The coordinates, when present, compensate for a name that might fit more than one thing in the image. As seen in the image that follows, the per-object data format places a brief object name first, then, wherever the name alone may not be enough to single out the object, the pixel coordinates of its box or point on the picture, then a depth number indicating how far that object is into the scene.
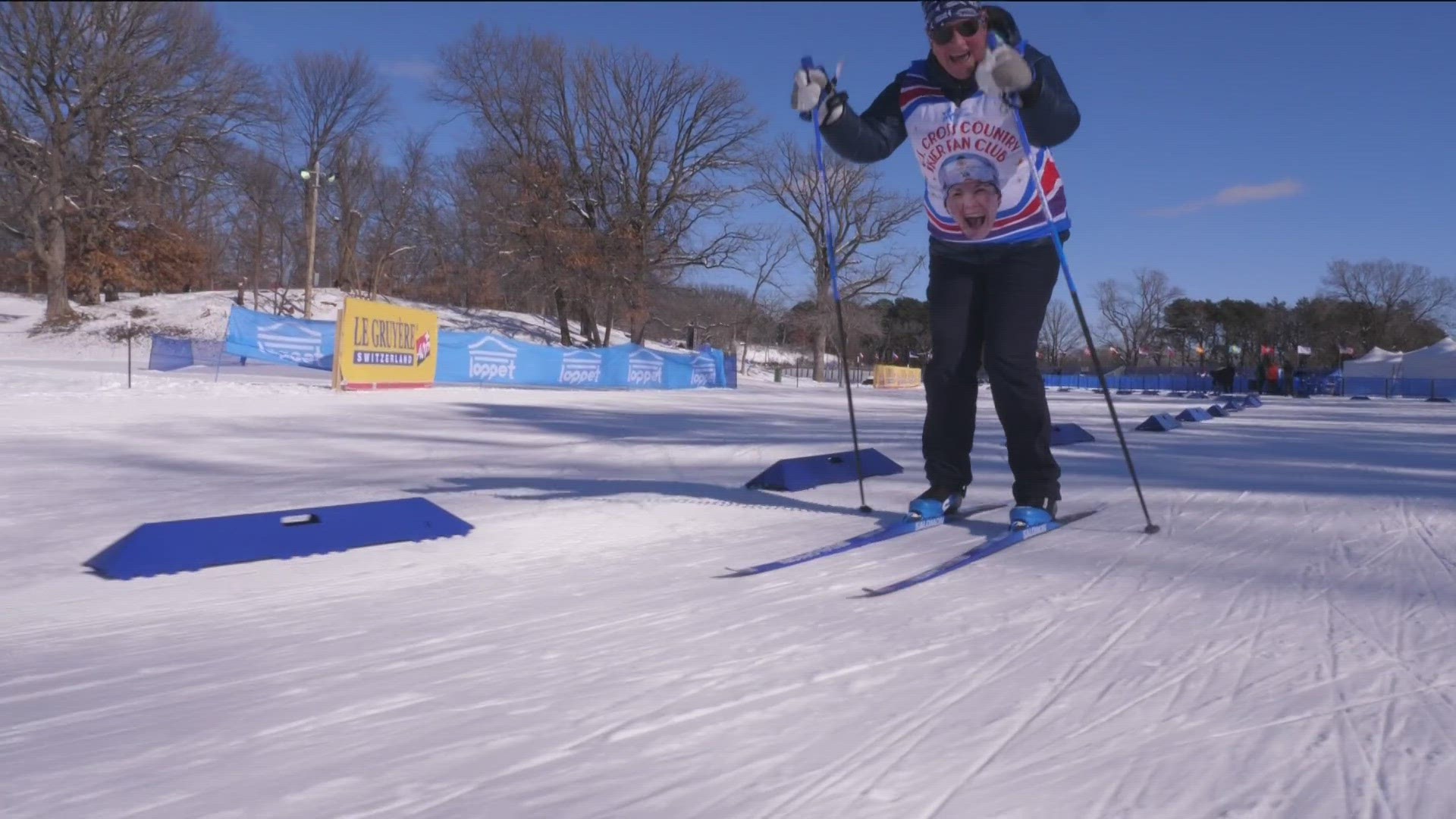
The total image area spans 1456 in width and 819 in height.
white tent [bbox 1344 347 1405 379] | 44.66
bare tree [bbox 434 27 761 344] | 36.00
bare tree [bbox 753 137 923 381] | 40.19
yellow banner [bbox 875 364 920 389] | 41.53
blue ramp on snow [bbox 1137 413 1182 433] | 10.58
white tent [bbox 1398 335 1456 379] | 42.62
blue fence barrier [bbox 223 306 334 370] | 15.39
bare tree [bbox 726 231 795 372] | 44.41
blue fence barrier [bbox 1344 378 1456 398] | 40.75
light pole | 24.06
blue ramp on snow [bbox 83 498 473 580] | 2.94
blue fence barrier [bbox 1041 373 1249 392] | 46.31
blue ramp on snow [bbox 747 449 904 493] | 4.91
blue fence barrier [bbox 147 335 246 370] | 17.27
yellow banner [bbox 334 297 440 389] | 16.45
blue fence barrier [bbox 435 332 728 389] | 20.17
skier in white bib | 3.59
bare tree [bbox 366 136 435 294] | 42.47
